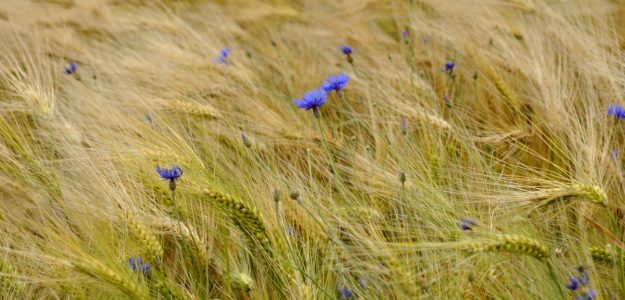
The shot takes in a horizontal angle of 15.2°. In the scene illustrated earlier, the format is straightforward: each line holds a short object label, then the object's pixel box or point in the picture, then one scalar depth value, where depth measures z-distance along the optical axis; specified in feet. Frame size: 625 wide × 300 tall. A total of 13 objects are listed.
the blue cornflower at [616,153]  8.18
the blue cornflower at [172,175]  7.87
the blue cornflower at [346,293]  7.90
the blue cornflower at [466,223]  7.63
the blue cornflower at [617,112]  8.15
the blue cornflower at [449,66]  9.05
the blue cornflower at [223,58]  9.43
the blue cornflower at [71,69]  9.43
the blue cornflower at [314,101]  8.22
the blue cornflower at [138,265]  7.89
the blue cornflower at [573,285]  7.58
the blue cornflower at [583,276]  7.50
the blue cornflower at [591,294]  7.42
